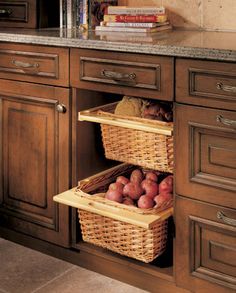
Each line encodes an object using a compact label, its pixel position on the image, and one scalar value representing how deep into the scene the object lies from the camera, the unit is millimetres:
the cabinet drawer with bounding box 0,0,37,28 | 2963
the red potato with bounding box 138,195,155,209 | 2422
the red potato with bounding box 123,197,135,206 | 2477
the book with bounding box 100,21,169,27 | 2682
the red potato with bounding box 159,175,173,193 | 2459
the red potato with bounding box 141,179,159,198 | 2480
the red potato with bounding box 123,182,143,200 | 2504
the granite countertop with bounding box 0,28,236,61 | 2084
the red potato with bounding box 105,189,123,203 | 2486
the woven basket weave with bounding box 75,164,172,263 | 2334
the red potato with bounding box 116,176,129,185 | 2578
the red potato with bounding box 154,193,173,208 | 2381
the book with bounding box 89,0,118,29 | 2965
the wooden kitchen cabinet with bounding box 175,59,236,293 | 2082
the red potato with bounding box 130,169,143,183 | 2570
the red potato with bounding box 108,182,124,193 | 2523
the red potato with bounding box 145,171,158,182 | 2551
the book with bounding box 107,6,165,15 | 2725
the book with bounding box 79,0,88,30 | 2965
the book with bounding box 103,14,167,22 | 2707
